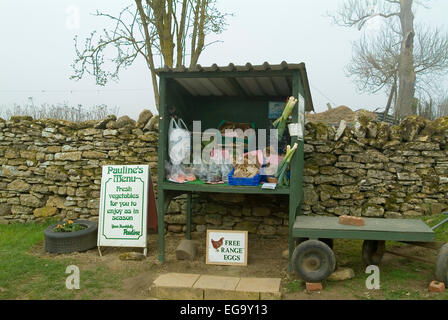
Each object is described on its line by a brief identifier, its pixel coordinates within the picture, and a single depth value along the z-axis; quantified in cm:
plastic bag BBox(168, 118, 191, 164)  529
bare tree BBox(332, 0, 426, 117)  1372
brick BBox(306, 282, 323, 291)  421
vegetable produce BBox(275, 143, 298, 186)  473
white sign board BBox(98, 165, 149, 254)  556
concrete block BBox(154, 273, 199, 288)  425
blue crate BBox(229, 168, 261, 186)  497
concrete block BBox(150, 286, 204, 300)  415
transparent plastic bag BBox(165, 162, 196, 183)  524
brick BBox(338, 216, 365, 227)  444
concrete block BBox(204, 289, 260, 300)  405
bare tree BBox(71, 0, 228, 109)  922
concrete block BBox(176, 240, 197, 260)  534
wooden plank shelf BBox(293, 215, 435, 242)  418
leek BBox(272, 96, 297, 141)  474
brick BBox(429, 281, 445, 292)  397
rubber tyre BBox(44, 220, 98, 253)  557
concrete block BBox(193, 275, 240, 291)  418
